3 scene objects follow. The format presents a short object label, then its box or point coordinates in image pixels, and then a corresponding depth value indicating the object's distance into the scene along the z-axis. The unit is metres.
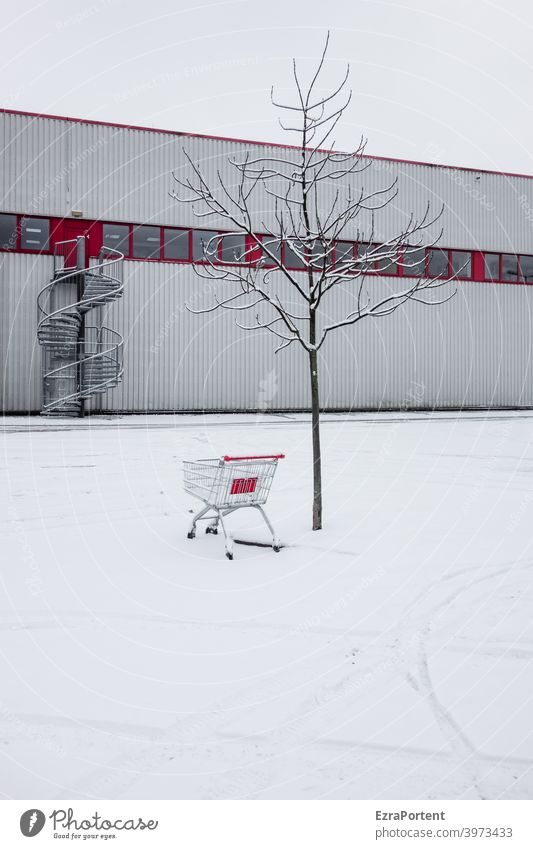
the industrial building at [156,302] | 25.12
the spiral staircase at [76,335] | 24.50
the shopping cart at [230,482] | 6.82
